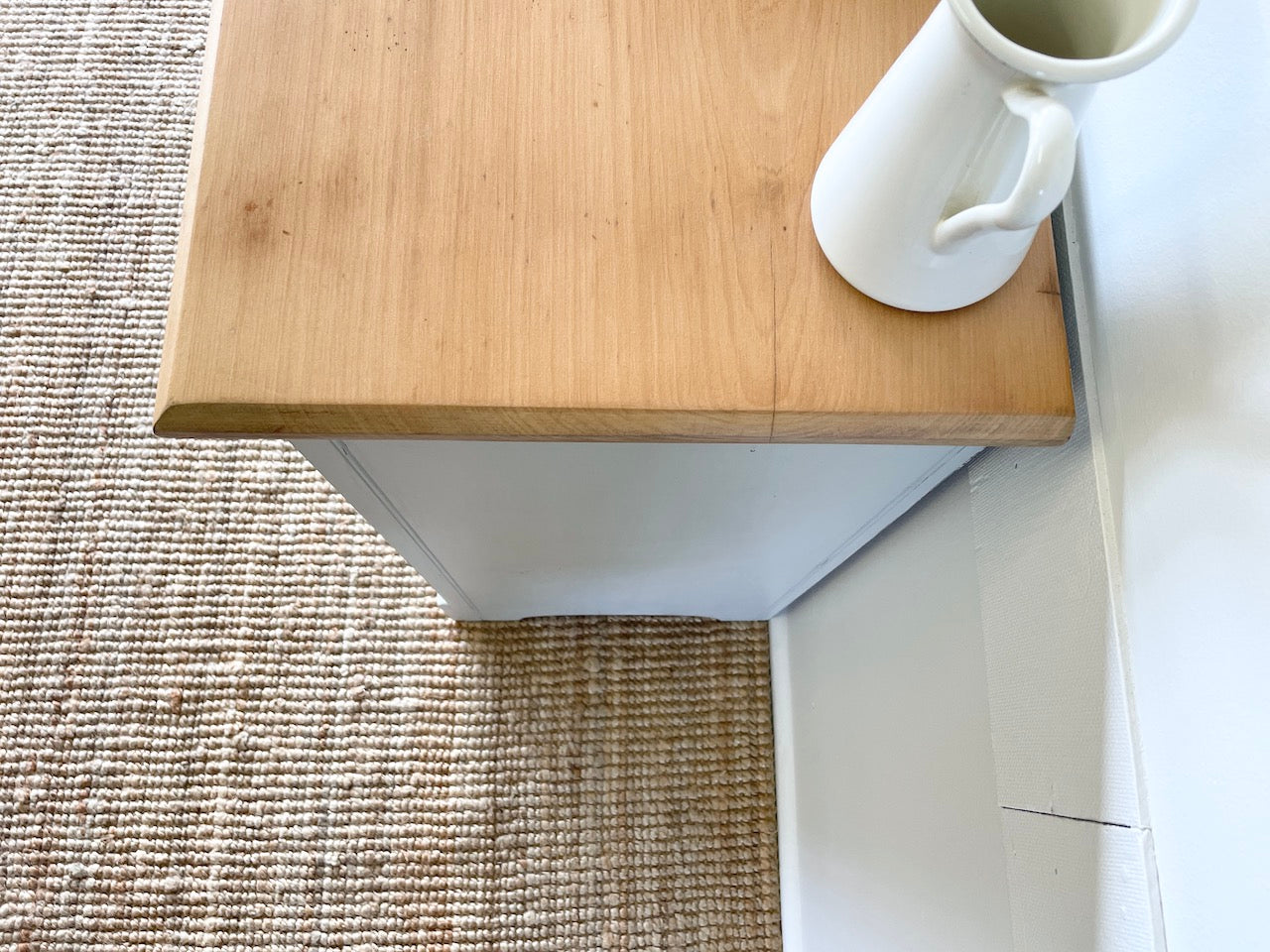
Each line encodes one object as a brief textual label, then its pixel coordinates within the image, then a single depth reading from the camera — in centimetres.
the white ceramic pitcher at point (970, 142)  27
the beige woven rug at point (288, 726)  86
